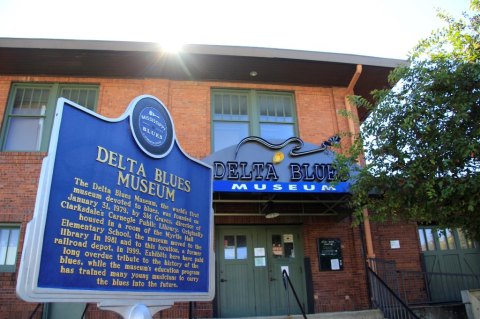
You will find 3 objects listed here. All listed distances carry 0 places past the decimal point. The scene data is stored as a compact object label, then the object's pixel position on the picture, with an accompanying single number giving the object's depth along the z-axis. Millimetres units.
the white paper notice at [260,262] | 10422
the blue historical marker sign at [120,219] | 3057
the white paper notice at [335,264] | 10430
